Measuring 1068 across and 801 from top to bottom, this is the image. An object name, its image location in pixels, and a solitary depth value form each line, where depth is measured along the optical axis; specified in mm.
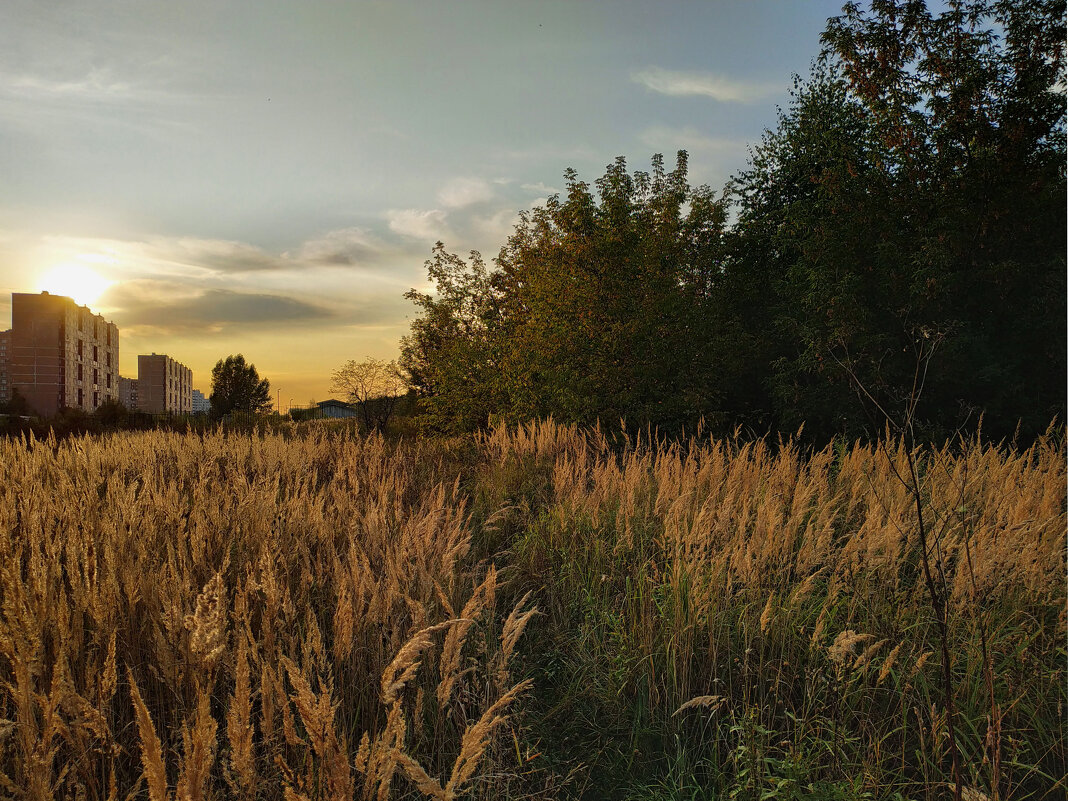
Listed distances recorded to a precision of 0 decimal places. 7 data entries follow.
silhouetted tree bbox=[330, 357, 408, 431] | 24250
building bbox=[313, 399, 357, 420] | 61938
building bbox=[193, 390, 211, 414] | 191000
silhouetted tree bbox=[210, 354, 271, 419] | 59562
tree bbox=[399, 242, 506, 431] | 17234
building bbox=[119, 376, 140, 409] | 105562
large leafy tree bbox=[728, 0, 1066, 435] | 14789
